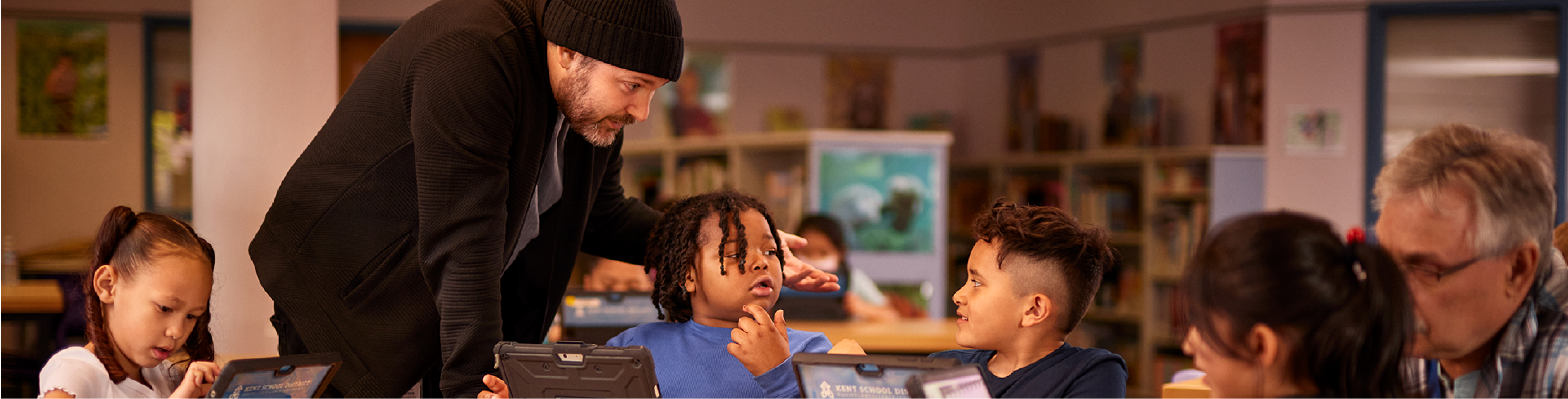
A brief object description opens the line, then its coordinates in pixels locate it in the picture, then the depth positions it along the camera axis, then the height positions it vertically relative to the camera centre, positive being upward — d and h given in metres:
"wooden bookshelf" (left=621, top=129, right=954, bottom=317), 5.27 +0.01
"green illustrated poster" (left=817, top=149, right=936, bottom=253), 5.31 -0.12
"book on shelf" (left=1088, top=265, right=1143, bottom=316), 6.39 -0.70
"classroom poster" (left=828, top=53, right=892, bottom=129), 7.45 +0.57
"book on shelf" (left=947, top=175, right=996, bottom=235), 7.27 -0.18
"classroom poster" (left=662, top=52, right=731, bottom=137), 7.05 +0.49
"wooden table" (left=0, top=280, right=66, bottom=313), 3.53 -0.41
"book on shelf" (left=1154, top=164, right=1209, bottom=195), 5.85 -0.03
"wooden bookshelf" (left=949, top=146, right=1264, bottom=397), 5.86 -0.23
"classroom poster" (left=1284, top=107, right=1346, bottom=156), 5.61 +0.21
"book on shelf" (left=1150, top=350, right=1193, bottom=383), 6.02 -1.05
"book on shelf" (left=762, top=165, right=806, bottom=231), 5.39 -0.11
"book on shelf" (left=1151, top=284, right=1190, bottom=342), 6.09 -0.79
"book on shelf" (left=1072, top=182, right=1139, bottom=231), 6.34 -0.19
